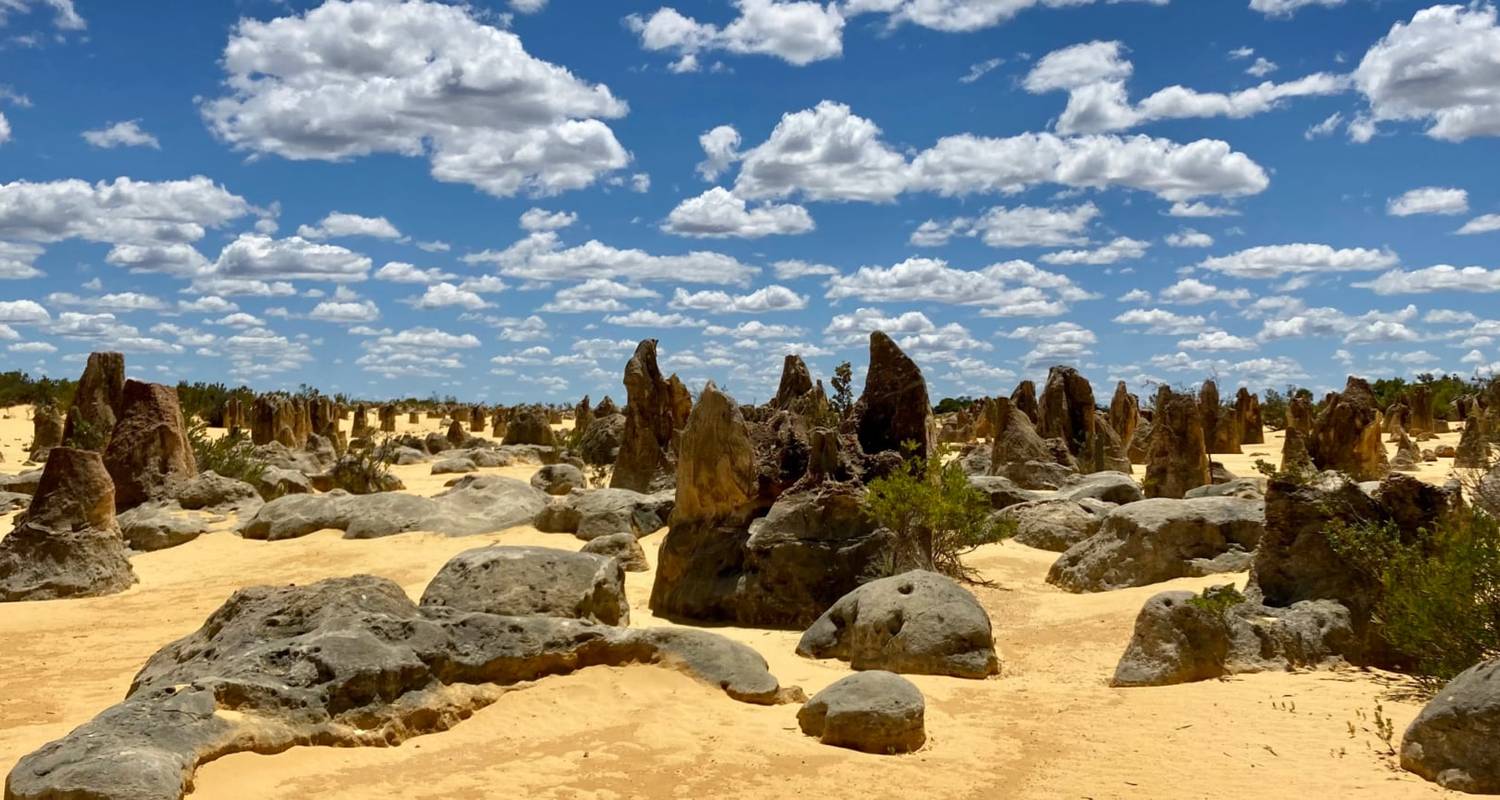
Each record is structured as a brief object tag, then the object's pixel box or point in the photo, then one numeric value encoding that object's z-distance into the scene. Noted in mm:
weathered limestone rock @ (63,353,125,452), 22984
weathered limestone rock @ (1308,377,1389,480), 20844
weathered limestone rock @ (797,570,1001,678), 9711
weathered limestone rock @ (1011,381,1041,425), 32491
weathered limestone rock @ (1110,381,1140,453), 35375
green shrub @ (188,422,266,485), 23250
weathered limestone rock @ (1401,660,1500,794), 6281
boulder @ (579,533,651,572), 15406
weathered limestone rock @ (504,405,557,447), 37844
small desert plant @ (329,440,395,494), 23812
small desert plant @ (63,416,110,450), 22828
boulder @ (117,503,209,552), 17531
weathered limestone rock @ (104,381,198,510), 19234
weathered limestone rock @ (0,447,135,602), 14164
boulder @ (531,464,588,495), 23938
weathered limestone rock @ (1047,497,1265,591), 13344
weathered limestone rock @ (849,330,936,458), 14375
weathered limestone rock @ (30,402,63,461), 29969
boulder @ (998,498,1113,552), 17109
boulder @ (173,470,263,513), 19328
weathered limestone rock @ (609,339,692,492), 22922
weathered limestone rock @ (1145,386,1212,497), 20656
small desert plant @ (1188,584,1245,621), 9453
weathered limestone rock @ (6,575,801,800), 5652
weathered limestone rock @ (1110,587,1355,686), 9273
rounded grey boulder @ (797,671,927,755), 7383
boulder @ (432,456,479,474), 29970
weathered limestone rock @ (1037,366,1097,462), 28188
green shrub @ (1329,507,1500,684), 8367
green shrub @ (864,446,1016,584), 12586
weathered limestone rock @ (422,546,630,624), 9383
